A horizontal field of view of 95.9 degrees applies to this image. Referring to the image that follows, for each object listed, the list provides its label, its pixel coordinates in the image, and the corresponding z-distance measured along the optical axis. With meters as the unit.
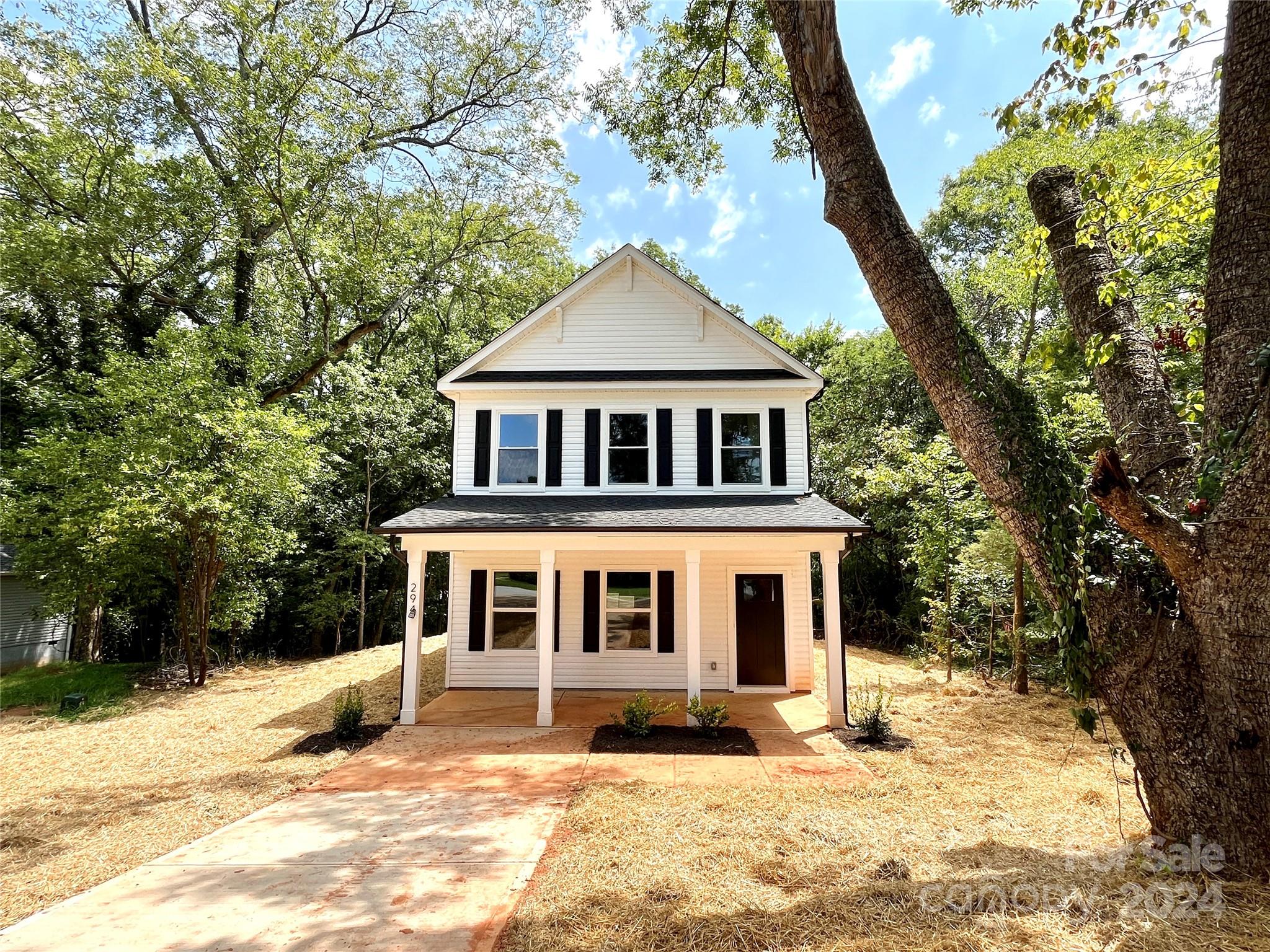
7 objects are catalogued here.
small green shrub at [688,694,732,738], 7.77
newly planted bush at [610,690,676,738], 7.59
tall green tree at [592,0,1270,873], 2.88
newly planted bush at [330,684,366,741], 7.70
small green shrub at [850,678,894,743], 7.50
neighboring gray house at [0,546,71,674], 13.68
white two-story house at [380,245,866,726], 10.37
